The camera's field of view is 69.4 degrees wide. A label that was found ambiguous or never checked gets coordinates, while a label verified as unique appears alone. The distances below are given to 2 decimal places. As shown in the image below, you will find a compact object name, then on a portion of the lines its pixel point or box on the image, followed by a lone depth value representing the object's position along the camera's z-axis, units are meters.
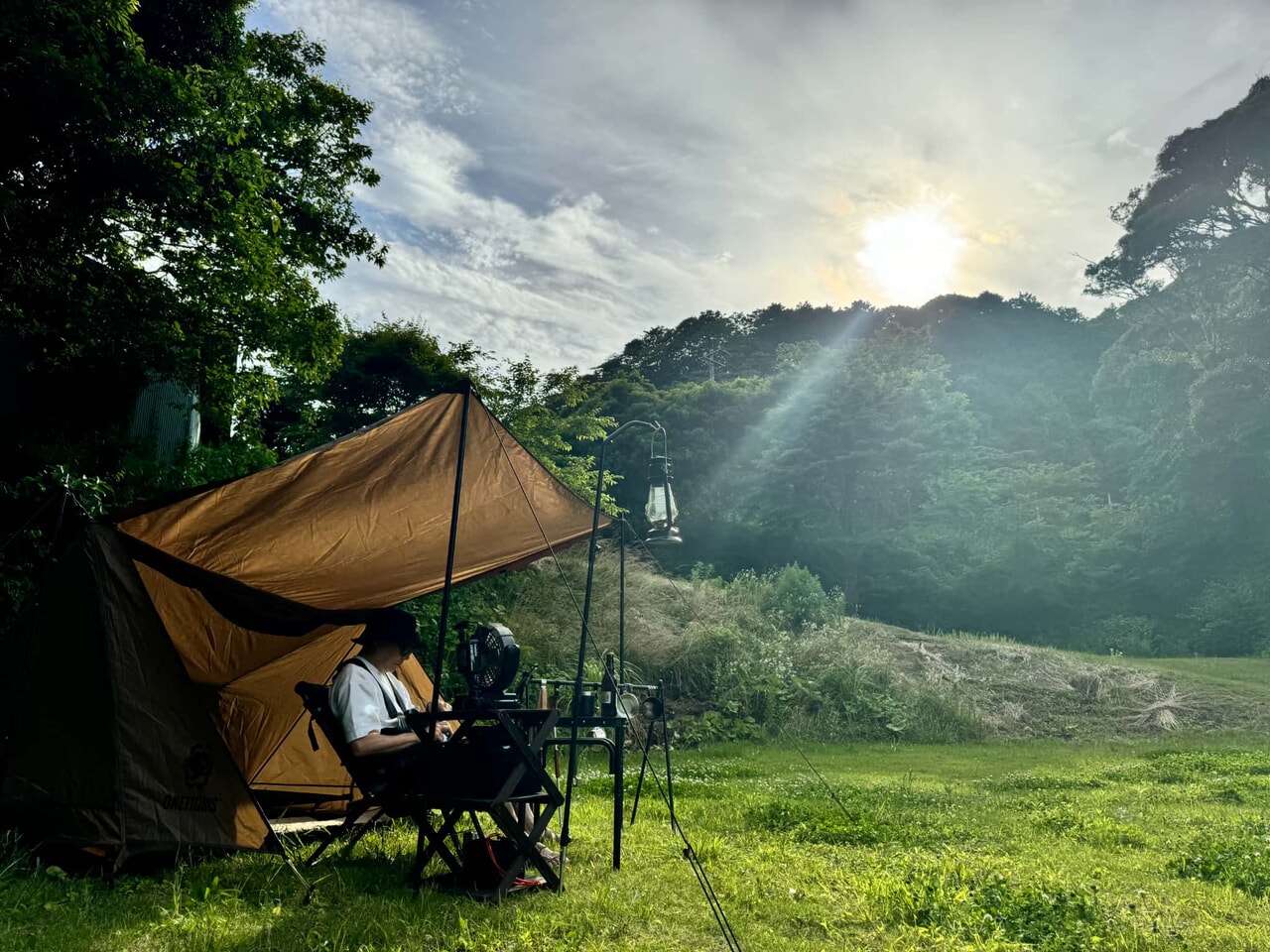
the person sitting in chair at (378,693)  4.04
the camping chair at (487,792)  3.71
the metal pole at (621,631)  4.80
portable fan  4.16
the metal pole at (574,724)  4.14
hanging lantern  5.17
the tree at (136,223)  7.90
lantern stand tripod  5.06
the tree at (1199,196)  18.45
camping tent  3.91
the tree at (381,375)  15.18
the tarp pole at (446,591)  3.70
